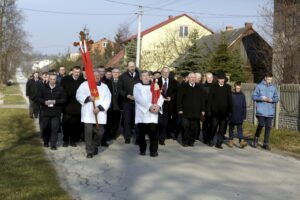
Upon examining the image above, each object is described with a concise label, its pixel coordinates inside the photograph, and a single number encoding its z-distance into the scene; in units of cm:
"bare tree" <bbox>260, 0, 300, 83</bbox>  1532
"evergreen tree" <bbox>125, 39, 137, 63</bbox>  3451
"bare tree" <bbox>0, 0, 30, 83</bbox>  4228
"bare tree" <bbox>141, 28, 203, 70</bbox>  2787
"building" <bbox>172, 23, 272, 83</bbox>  2618
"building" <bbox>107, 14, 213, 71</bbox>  4540
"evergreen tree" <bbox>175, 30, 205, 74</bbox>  2503
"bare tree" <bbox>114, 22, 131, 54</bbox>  6865
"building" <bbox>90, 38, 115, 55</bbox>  4918
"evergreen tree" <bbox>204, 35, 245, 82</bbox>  2293
